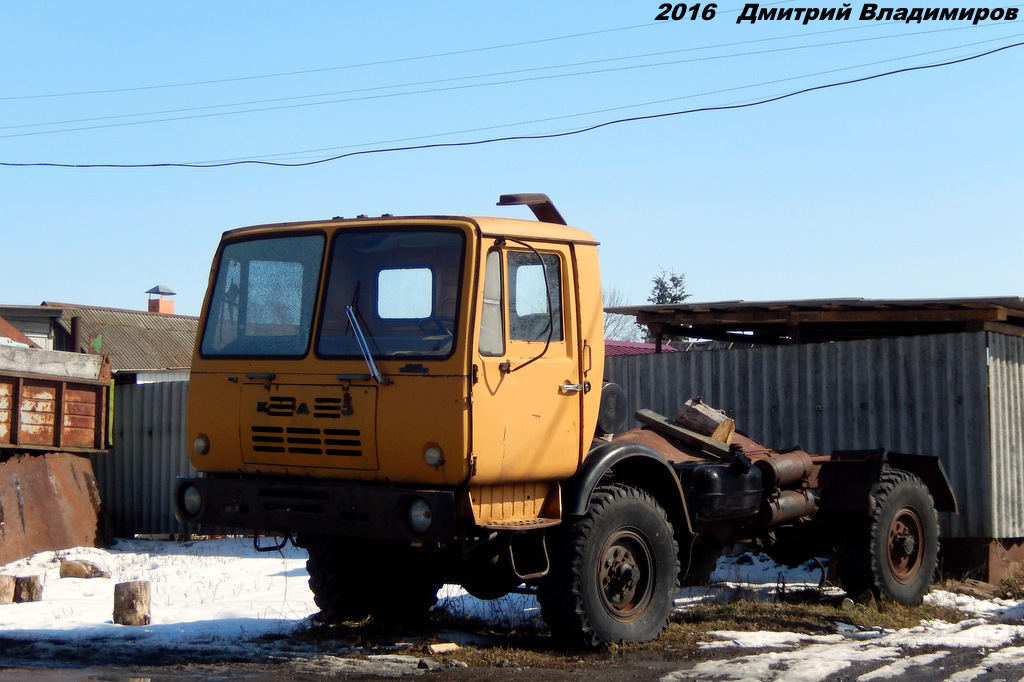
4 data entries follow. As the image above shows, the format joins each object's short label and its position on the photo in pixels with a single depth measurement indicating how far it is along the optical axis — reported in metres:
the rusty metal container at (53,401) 12.16
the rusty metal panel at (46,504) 11.61
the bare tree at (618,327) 52.22
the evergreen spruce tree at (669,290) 42.50
